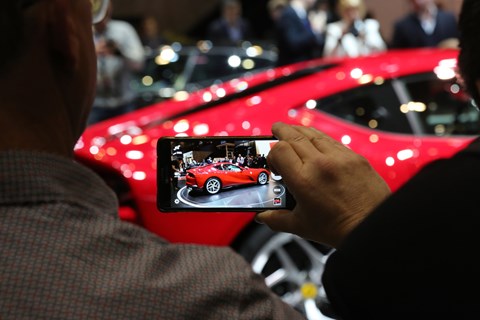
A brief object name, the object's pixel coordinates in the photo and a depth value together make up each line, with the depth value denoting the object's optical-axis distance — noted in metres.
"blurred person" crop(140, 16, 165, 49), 12.27
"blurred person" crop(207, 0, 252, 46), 11.64
